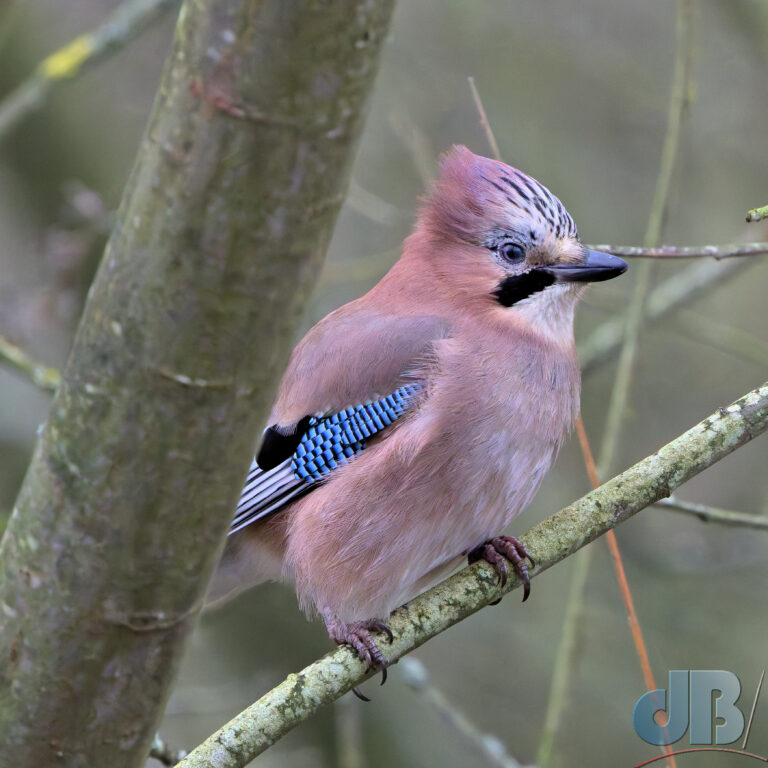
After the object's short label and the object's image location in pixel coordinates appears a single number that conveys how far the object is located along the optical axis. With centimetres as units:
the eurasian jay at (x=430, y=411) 575
